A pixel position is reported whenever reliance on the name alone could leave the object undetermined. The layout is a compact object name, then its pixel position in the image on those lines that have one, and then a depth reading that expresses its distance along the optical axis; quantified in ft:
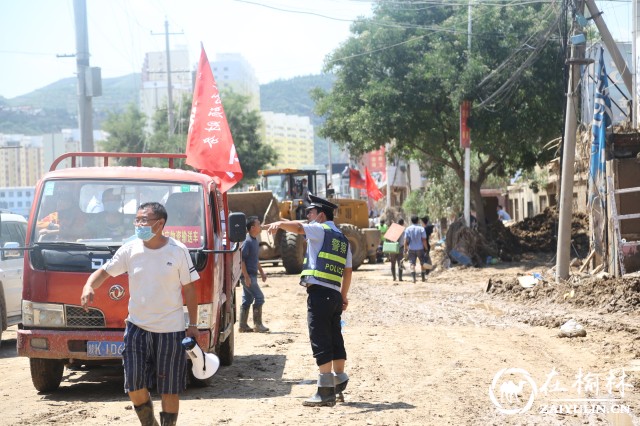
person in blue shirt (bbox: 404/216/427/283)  79.61
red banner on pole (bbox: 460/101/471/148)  95.91
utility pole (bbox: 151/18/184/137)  158.78
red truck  29.89
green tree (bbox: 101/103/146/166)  245.24
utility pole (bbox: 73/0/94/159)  65.82
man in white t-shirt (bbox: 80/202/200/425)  22.38
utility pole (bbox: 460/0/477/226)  97.22
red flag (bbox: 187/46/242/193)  47.21
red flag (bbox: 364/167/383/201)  163.73
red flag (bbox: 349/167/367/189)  168.96
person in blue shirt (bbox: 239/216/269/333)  47.34
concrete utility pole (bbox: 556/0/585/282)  62.64
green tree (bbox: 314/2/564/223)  95.66
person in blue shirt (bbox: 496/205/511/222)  134.43
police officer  28.71
